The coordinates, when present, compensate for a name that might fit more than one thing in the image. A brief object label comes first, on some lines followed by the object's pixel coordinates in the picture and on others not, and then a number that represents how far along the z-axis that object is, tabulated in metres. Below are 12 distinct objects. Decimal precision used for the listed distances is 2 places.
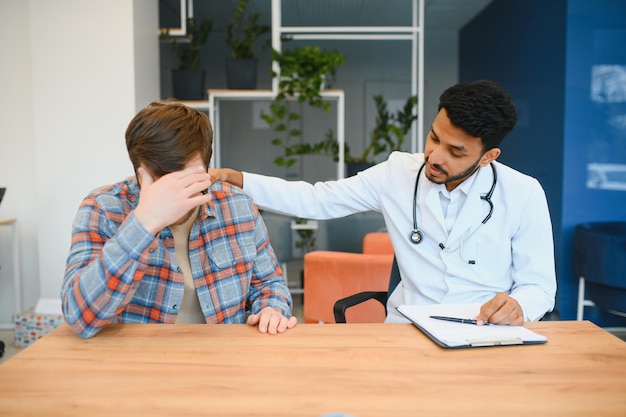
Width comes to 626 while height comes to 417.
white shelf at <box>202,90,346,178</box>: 3.86
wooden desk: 0.87
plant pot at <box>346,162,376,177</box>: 4.47
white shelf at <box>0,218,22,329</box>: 3.69
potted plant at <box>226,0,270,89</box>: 4.10
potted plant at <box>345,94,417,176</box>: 4.28
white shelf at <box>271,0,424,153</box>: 3.82
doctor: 1.70
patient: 1.15
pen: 1.30
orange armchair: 2.32
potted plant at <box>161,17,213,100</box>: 4.28
